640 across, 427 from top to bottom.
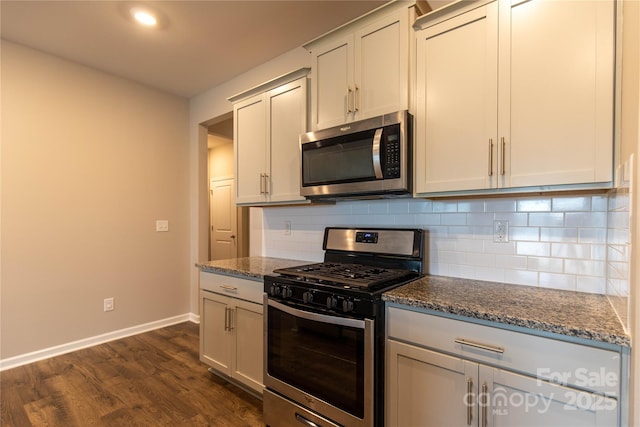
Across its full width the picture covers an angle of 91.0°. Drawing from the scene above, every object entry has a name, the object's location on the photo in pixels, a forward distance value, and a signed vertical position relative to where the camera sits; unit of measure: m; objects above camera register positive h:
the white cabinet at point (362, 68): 1.73 +0.84
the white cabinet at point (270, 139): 2.28 +0.54
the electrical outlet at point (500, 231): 1.70 -0.12
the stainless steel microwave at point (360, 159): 1.70 +0.29
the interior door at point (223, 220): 5.21 -0.21
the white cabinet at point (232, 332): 2.07 -0.88
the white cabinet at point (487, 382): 1.03 -0.66
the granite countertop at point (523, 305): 1.04 -0.40
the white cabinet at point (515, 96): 1.25 +0.50
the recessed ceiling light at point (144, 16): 2.21 +1.40
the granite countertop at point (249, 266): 2.13 -0.43
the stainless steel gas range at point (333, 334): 1.47 -0.65
